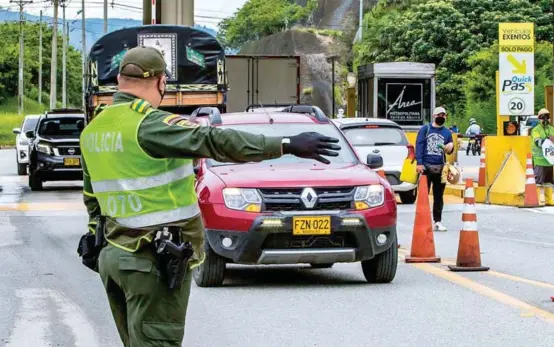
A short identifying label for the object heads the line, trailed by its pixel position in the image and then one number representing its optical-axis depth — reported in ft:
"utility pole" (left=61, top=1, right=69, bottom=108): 334.03
